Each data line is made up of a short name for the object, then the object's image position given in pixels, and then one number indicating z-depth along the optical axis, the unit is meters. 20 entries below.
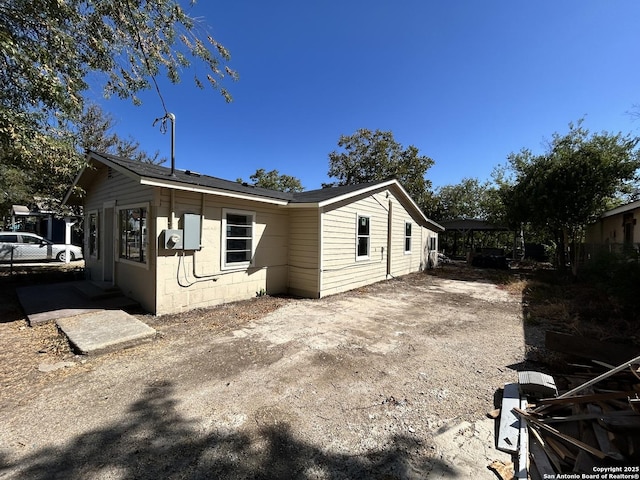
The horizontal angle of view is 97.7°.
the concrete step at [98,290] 6.50
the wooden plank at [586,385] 2.30
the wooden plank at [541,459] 1.95
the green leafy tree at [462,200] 30.94
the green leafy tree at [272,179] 32.31
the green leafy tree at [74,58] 4.42
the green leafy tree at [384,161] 24.06
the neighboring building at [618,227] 9.78
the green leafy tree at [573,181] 11.22
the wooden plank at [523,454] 1.93
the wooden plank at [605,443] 1.94
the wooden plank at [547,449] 2.00
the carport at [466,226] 20.51
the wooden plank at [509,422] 2.25
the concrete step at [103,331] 4.06
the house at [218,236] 5.75
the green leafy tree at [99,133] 16.84
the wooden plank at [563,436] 1.97
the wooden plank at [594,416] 2.19
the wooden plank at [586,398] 2.36
